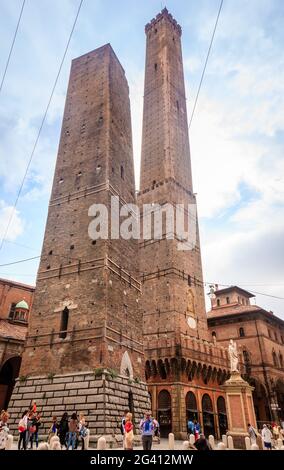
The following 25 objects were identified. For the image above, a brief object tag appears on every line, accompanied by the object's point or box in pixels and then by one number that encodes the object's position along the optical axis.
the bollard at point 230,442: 13.72
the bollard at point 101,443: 9.30
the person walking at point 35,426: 11.53
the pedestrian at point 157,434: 16.55
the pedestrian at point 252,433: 14.20
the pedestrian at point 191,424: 19.38
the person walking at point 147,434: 9.59
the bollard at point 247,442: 13.60
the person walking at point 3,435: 8.45
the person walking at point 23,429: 10.48
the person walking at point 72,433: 11.07
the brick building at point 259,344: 33.09
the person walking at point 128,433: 9.02
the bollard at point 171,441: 13.09
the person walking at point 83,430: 11.46
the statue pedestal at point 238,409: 14.80
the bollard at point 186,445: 9.59
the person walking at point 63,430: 11.84
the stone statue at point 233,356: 17.39
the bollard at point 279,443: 16.00
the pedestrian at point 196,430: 16.82
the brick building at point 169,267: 24.98
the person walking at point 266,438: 12.65
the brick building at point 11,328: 24.17
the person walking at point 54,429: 11.84
